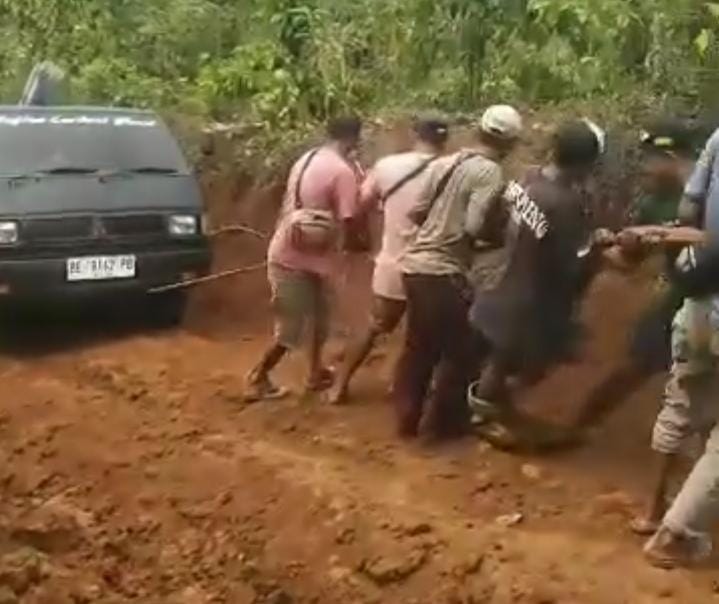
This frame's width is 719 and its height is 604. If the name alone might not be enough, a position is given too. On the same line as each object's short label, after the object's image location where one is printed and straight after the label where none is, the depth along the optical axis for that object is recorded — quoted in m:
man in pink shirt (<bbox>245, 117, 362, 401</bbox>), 8.47
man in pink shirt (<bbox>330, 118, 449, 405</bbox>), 7.87
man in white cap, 7.46
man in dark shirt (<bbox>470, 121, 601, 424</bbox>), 7.22
